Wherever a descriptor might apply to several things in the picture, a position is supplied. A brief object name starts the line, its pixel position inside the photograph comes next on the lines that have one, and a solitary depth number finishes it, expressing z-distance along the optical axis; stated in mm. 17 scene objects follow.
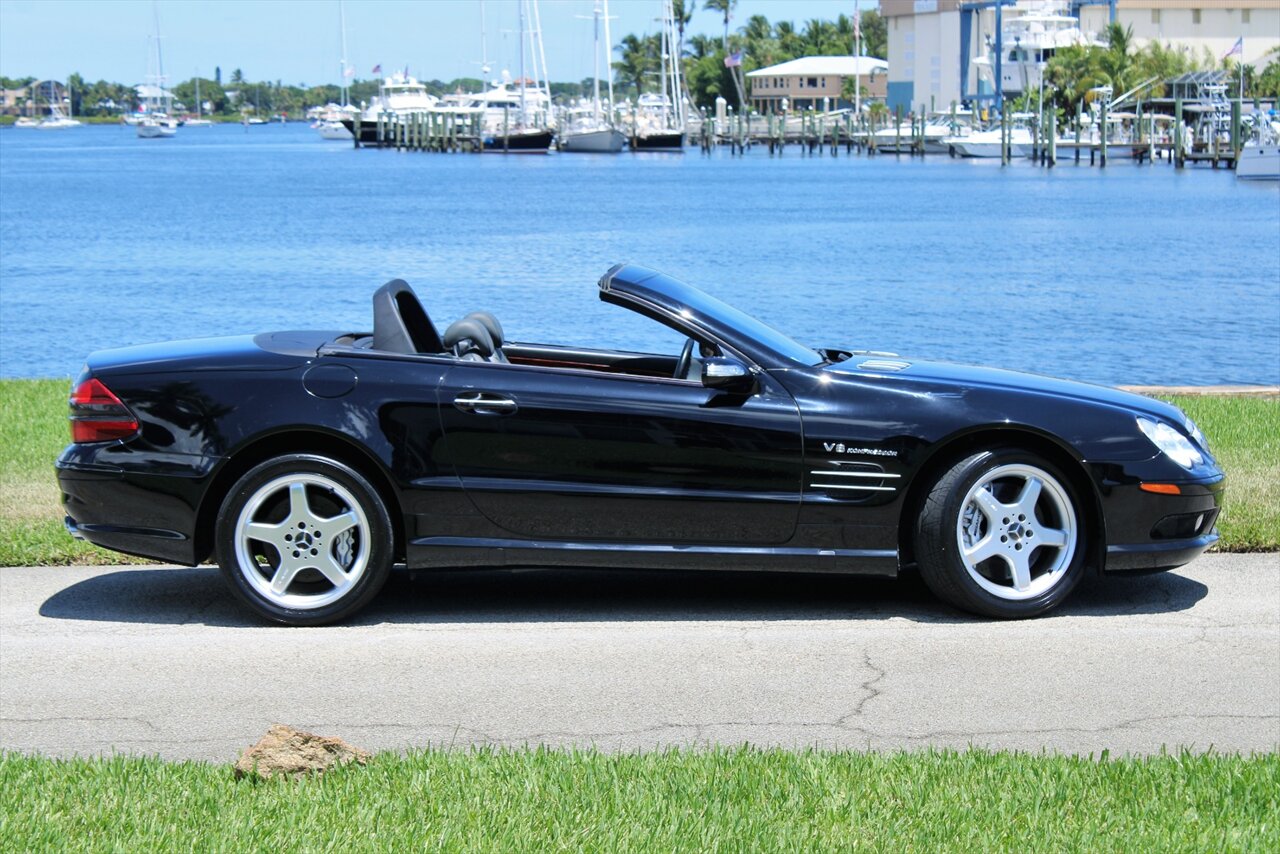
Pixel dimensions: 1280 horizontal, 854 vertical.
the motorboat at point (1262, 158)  79438
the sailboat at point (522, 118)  120000
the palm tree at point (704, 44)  178875
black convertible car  6238
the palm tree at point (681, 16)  165250
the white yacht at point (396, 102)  156750
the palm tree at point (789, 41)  188875
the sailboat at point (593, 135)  131375
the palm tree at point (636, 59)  175375
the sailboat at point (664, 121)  135750
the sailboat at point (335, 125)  181750
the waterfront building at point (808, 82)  171375
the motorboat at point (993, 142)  109812
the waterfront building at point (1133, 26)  130875
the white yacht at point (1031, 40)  119562
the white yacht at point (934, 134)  122688
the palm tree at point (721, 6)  172750
